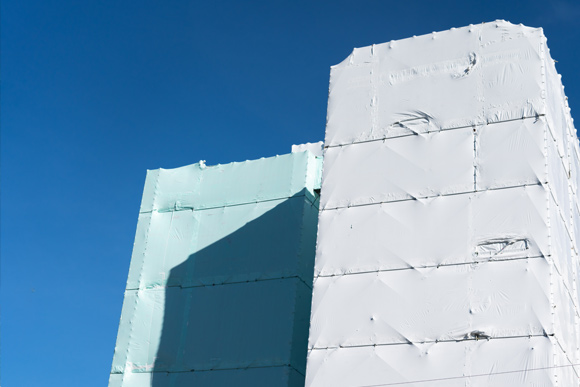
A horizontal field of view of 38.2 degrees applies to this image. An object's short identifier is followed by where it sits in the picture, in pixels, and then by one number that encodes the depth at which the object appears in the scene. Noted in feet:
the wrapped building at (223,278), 101.24
